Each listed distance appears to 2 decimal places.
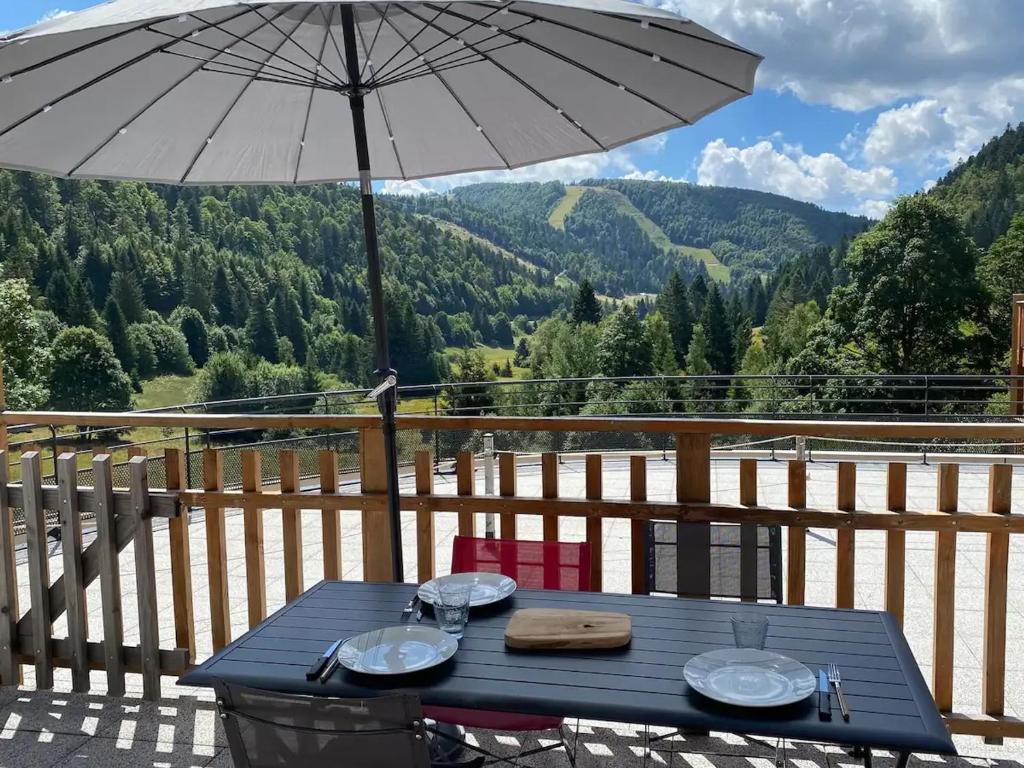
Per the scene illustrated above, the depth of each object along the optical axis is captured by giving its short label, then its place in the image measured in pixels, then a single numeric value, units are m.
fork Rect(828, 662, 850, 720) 1.36
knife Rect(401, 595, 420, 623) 1.87
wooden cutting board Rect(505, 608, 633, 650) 1.66
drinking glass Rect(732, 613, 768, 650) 1.60
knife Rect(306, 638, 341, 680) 1.57
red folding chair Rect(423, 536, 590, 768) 2.28
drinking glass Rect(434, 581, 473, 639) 1.76
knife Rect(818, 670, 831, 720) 1.36
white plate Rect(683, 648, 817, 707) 1.40
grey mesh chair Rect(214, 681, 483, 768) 1.24
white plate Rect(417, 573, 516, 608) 1.91
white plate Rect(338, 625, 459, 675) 1.58
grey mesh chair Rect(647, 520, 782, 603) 2.31
